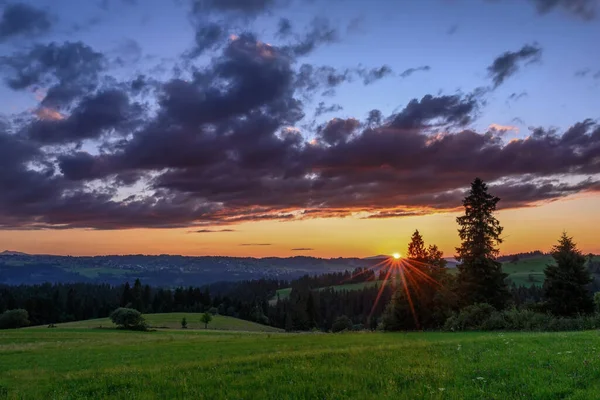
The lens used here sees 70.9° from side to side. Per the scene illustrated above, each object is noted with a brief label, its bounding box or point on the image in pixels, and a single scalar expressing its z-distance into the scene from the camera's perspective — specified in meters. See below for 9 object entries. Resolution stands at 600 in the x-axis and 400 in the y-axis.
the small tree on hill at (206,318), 130.02
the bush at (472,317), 45.00
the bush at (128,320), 106.25
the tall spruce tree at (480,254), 56.25
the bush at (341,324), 155.38
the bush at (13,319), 127.75
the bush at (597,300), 39.12
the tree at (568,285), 42.16
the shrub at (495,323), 39.81
